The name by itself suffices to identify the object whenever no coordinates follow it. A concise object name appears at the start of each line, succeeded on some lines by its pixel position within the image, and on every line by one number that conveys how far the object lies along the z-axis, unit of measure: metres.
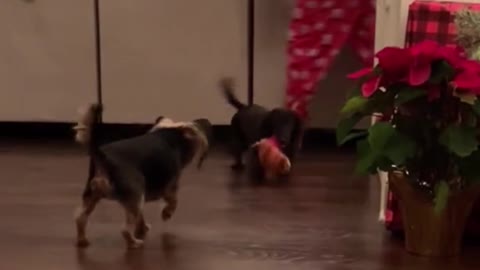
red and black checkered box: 2.01
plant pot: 1.92
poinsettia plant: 1.81
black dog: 2.59
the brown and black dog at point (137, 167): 1.92
